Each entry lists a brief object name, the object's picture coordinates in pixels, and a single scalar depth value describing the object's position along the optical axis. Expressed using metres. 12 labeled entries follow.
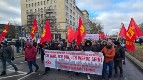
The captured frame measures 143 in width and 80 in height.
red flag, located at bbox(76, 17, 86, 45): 4.28
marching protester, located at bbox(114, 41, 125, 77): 3.81
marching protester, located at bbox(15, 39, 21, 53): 9.75
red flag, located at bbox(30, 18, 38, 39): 6.67
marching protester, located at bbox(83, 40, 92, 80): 4.06
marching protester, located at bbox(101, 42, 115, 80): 3.48
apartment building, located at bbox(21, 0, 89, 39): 31.22
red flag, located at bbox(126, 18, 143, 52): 5.29
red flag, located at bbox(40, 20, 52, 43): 5.20
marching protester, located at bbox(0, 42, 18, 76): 4.24
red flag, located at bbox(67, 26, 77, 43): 7.74
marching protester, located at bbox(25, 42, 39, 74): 4.26
